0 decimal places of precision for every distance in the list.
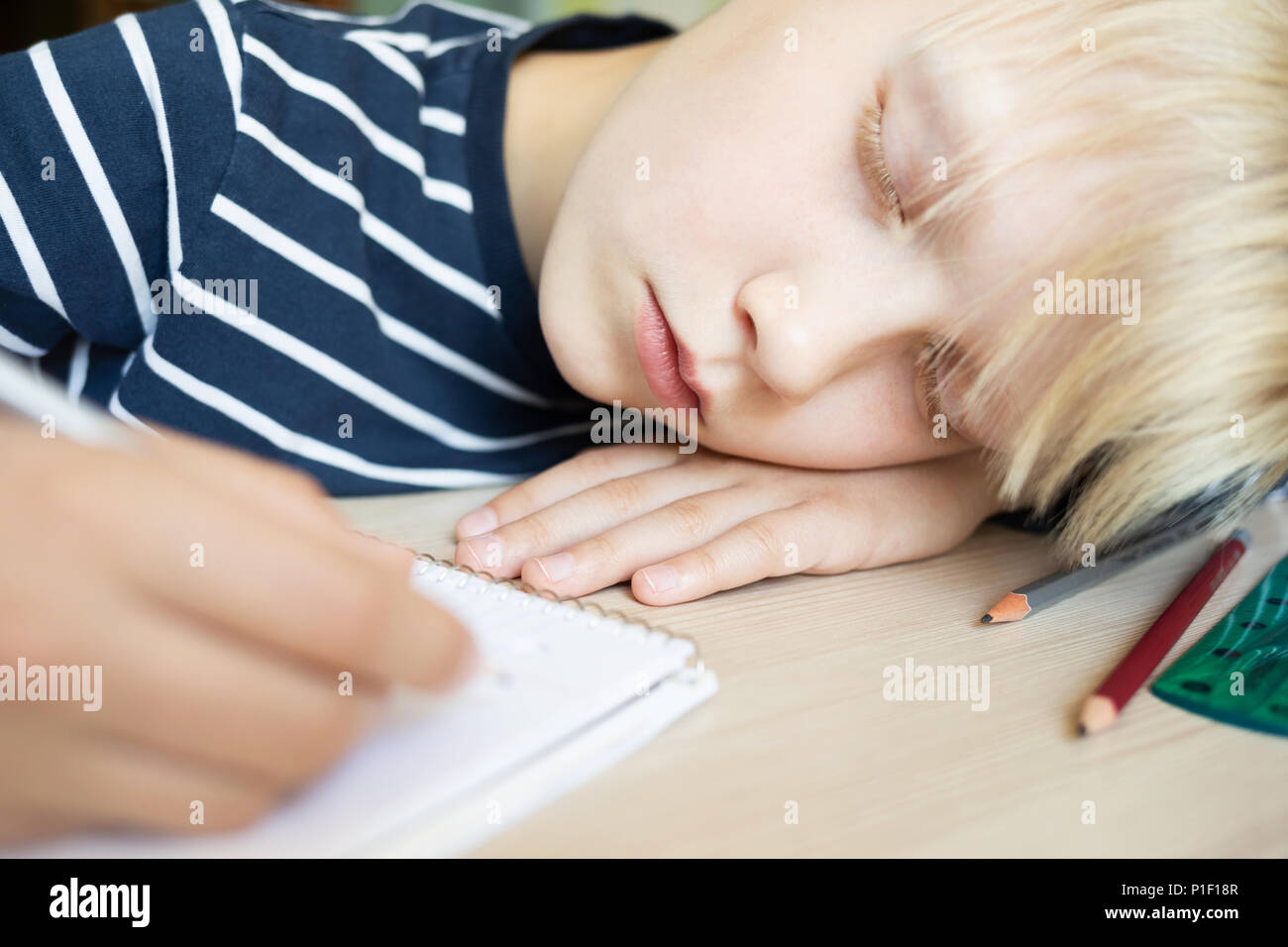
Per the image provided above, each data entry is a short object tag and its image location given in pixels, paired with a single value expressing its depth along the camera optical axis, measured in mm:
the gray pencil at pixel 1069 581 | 485
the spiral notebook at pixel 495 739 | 259
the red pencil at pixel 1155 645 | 372
